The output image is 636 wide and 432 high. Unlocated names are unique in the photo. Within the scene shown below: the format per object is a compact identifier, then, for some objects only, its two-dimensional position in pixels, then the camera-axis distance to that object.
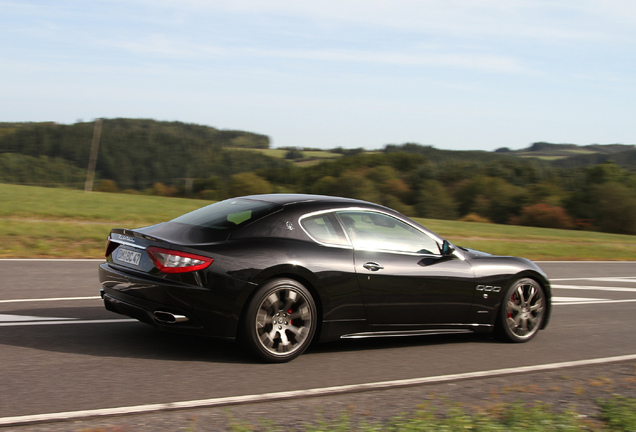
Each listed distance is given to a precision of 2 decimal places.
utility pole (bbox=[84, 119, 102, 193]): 40.44
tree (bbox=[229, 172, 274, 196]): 59.28
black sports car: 5.50
